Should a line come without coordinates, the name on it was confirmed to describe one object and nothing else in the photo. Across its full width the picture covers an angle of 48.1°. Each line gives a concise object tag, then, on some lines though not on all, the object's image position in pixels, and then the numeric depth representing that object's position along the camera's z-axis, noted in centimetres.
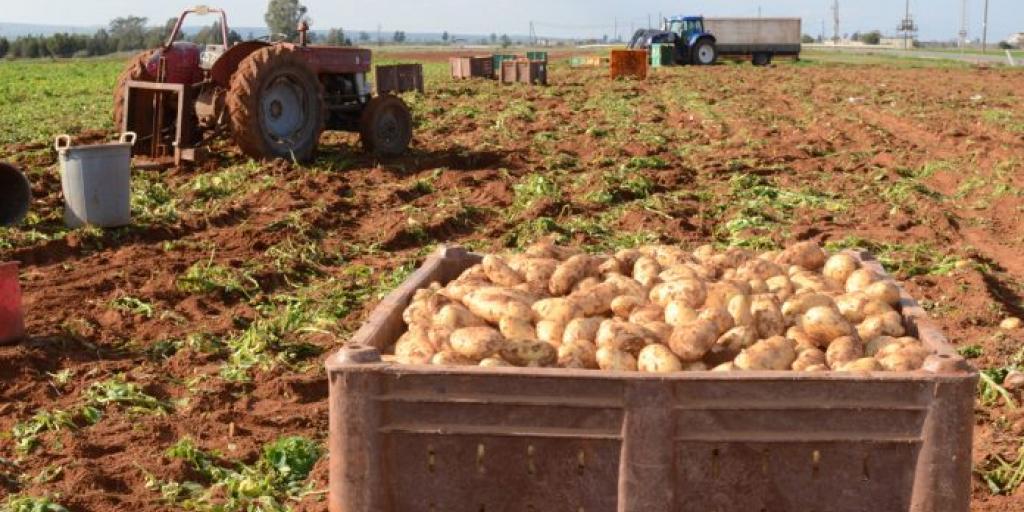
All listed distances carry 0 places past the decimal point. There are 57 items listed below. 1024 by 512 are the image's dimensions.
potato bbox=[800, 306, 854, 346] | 345
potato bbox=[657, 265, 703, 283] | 385
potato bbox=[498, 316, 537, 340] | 349
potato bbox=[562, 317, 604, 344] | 344
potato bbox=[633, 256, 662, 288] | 397
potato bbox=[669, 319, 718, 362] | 324
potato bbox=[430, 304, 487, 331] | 355
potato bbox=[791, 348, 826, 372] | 319
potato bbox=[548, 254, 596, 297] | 395
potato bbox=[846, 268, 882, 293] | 397
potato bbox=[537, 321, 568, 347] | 350
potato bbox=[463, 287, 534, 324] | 359
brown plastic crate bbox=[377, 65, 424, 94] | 1872
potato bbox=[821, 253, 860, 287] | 414
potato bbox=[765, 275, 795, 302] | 388
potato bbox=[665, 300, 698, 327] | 349
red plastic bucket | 659
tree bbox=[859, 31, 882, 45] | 14488
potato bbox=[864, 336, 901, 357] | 339
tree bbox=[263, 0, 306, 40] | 14675
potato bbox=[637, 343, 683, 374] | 311
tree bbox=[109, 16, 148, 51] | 9025
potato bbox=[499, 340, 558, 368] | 325
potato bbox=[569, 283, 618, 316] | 369
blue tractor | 4544
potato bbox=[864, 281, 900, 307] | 377
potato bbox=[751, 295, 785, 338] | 351
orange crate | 3509
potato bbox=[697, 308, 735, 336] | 344
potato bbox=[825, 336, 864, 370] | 323
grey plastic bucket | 989
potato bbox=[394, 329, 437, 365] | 323
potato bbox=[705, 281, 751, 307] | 365
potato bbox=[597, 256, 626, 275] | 411
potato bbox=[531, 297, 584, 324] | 360
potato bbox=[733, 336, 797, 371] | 316
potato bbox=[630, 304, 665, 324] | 355
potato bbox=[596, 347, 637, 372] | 317
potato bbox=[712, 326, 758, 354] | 338
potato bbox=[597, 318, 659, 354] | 329
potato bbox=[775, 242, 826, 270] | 429
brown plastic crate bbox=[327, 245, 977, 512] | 281
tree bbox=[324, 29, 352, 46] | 9869
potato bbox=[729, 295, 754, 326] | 348
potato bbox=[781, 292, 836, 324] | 364
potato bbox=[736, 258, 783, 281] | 399
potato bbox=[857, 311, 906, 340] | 354
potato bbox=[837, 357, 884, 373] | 305
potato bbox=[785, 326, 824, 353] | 342
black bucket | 969
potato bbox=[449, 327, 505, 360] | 327
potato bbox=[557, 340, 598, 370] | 323
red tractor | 1250
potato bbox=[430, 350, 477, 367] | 320
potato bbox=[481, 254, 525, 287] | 398
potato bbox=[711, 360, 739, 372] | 315
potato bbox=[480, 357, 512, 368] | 315
